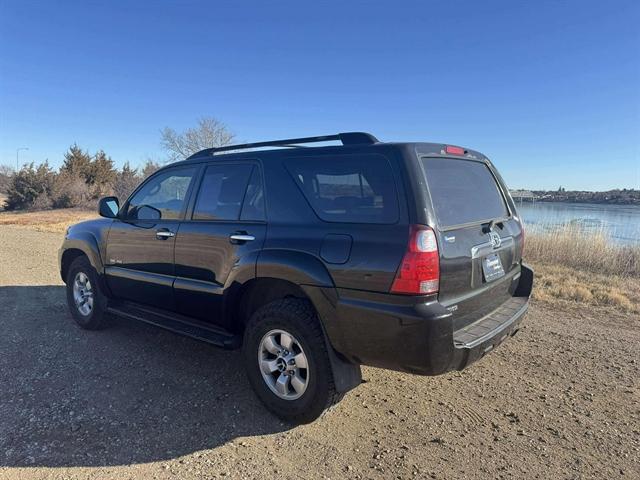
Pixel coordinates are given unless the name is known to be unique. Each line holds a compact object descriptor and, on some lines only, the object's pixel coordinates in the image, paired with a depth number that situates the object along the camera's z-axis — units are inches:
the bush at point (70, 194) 1151.6
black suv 102.4
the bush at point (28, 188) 1199.6
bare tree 1513.3
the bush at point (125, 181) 1304.1
